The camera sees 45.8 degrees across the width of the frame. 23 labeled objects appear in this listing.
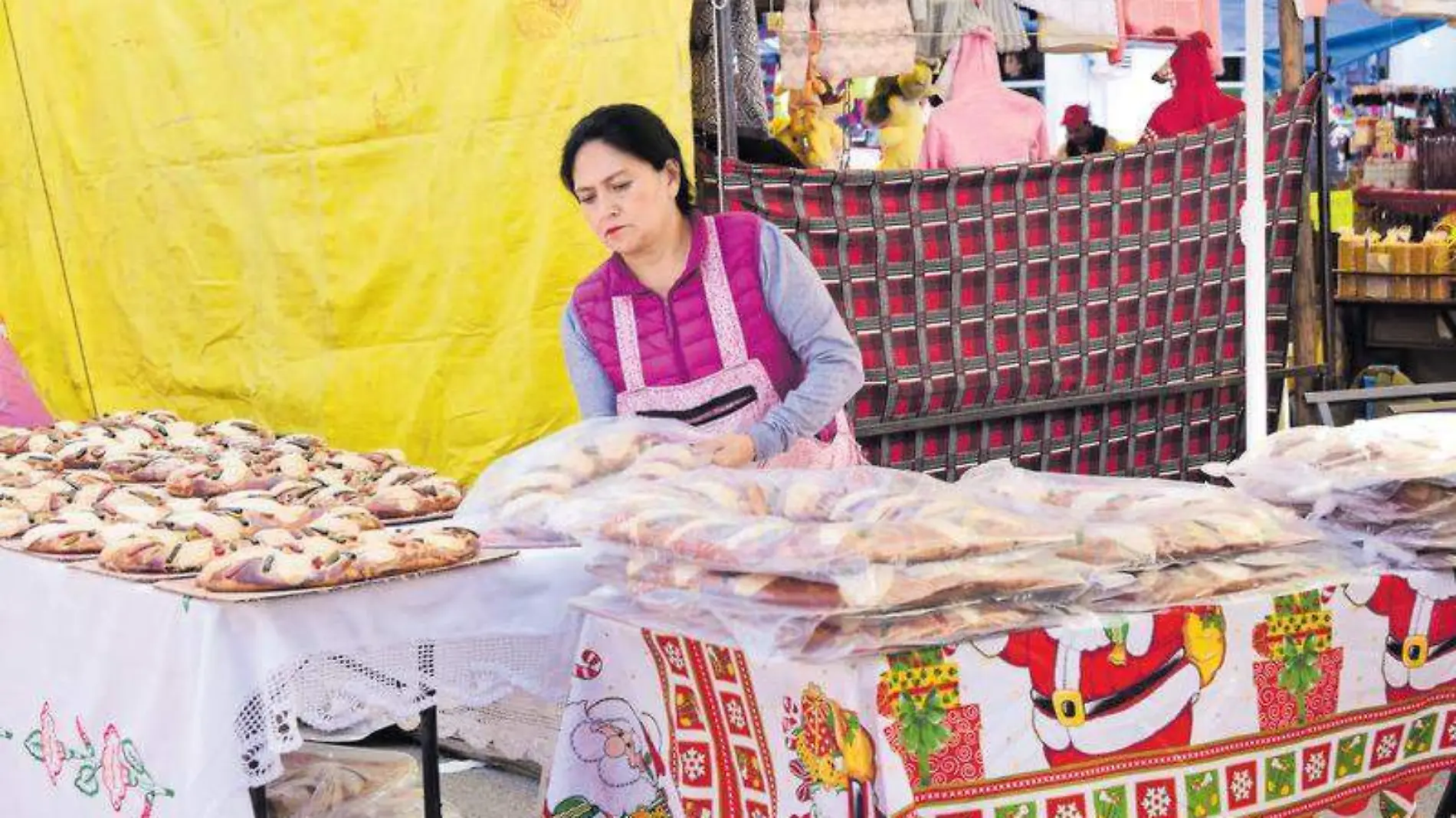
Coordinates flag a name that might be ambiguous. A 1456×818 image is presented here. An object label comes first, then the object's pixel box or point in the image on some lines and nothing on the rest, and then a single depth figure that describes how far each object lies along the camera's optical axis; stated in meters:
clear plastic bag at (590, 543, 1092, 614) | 2.12
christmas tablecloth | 2.16
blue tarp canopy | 12.04
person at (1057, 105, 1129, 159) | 8.09
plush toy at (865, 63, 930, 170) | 6.66
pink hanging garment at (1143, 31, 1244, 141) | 6.77
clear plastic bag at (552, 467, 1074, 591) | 2.16
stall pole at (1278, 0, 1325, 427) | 6.30
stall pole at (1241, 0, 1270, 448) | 4.33
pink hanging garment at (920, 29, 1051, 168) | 6.05
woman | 3.49
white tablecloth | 2.54
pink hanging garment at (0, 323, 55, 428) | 5.88
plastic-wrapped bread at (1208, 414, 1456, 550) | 2.53
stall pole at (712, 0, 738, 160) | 5.21
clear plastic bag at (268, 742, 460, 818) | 3.14
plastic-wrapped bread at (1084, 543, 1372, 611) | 2.34
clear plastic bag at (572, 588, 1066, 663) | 2.13
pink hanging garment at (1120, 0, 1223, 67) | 6.51
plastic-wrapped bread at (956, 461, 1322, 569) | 2.34
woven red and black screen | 5.54
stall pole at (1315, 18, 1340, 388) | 6.26
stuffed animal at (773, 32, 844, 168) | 6.17
